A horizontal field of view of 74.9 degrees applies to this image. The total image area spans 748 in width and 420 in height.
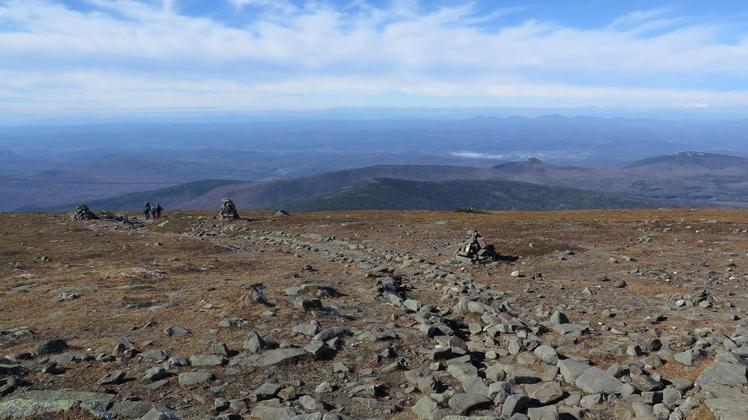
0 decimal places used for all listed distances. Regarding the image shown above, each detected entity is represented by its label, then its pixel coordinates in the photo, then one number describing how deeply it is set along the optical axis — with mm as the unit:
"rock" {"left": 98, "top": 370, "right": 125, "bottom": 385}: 10047
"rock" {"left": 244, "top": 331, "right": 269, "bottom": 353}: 11898
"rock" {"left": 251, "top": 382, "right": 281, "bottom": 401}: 9656
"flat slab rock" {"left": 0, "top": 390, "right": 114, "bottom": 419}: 8227
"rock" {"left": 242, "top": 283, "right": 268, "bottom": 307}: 15398
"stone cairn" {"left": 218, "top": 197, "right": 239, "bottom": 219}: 49597
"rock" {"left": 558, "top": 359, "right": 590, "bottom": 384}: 10078
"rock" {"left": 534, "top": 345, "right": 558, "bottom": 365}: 11092
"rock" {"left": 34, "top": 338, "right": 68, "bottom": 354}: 11672
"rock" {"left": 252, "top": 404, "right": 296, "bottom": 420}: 8790
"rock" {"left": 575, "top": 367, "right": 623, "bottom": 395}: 9374
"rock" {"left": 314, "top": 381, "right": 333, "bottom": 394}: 9961
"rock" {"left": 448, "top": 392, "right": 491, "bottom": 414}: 8914
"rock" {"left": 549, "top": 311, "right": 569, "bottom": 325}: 14080
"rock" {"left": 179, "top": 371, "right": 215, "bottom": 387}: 10148
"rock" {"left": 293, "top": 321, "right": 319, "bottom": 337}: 13020
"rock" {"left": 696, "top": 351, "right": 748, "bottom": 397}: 8938
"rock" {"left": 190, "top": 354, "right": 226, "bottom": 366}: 11133
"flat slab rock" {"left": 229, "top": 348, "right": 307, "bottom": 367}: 11195
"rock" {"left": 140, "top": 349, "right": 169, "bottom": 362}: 11375
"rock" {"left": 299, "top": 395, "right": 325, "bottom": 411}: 9156
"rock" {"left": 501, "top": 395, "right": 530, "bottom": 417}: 8625
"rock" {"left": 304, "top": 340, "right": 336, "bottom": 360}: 11586
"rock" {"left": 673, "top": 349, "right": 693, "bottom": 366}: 10734
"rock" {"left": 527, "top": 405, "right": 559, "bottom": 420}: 8308
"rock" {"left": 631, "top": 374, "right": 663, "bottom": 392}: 9391
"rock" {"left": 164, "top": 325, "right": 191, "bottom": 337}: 13172
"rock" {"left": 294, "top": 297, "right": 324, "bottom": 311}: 14961
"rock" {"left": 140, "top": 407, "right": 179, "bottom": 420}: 8203
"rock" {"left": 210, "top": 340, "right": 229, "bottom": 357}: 11578
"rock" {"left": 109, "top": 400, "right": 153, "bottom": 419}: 8702
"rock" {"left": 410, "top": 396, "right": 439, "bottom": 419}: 8836
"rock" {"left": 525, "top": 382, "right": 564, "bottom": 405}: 9309
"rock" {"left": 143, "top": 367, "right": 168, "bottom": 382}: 10242
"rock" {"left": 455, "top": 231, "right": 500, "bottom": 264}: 24708
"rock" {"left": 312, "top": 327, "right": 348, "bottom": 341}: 12586
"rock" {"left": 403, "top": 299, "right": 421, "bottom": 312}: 15641
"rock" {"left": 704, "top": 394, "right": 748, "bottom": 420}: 7768
